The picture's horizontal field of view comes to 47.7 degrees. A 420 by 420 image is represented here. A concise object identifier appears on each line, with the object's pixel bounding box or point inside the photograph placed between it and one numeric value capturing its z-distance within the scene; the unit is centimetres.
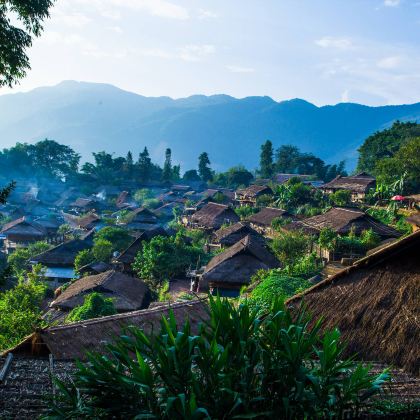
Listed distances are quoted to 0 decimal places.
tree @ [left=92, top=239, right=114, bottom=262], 2809
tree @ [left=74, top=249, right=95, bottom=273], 2702
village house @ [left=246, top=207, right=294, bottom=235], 3366
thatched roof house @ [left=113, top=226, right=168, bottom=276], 2764
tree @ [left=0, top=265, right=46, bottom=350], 1377
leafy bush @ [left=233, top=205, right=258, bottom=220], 4075
